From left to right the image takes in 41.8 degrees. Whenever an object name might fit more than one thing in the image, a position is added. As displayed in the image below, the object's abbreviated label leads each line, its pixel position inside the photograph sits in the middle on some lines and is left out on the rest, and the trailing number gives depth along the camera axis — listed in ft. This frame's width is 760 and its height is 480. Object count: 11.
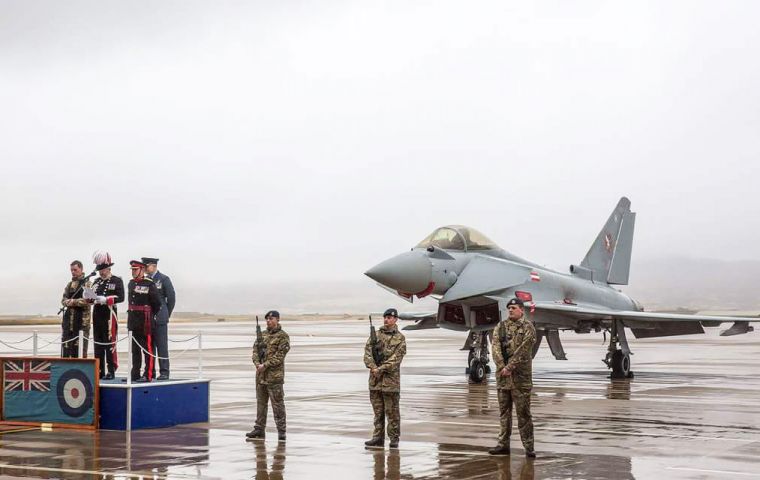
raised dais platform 43.62
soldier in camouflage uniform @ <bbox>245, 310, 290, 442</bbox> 41.04
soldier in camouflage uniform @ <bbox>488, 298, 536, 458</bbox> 36.37
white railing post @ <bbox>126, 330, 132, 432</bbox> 43.29
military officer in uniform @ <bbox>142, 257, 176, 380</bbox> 47.11
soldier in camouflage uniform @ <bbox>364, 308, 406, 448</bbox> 38.01
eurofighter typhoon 70.03
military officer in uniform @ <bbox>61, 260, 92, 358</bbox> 47.47
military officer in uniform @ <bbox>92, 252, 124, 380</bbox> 46.65
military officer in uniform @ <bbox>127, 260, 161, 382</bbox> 45.55
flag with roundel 44.21
